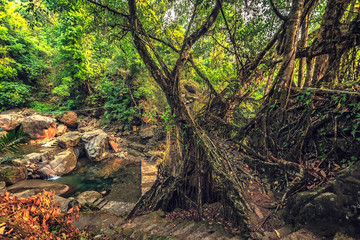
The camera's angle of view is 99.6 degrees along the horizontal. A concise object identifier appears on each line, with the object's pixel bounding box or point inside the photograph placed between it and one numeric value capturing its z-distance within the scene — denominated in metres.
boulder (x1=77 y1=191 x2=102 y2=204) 6.49
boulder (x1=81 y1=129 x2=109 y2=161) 11.26
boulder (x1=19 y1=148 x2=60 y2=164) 9.07
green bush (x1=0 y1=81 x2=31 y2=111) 14.36
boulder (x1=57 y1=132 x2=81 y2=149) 11.53
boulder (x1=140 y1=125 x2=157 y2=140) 13.39
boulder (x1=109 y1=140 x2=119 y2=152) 12.30
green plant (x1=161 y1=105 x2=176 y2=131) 4.00
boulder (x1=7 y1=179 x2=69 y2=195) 6.77
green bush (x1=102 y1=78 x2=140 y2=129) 14.44
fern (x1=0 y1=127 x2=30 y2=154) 3.43
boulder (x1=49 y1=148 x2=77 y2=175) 9.28
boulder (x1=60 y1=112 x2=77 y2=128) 15.52
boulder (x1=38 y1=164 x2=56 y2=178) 8.68
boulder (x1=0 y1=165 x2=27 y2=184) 7.32
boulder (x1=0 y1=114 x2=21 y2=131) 12.00
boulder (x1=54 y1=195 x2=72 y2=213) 5.50
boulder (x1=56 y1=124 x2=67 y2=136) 14.27
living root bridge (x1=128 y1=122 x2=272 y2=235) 2.72
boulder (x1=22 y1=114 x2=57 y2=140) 12.50
